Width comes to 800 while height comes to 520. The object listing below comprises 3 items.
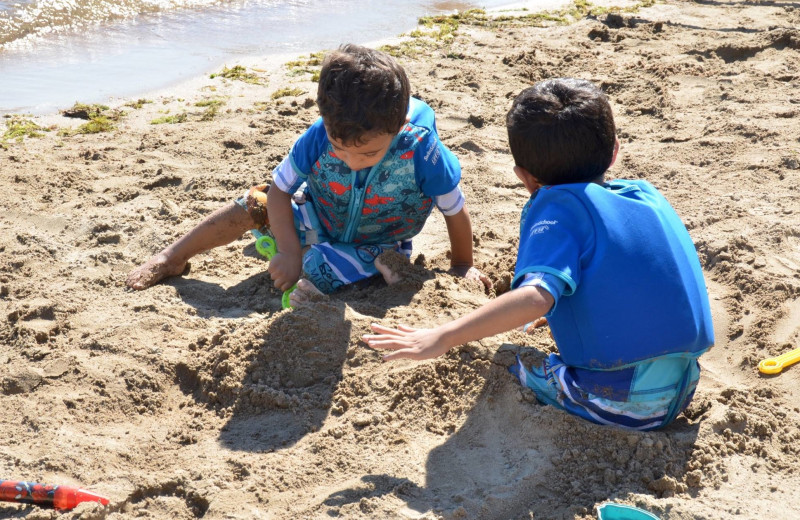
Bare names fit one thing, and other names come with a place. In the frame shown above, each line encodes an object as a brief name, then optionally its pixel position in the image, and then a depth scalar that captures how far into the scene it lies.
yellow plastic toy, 2.71
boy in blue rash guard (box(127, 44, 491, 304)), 3.31
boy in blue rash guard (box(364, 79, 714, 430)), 2.18
